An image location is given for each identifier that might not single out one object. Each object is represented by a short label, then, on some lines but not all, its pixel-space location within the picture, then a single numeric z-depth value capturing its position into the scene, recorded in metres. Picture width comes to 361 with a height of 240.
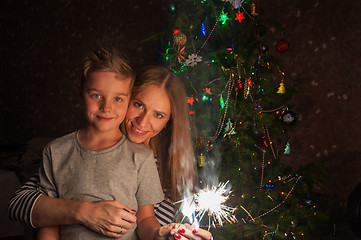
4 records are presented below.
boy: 1.39
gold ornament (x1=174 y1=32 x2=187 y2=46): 2.02
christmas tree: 2.07
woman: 1.34
